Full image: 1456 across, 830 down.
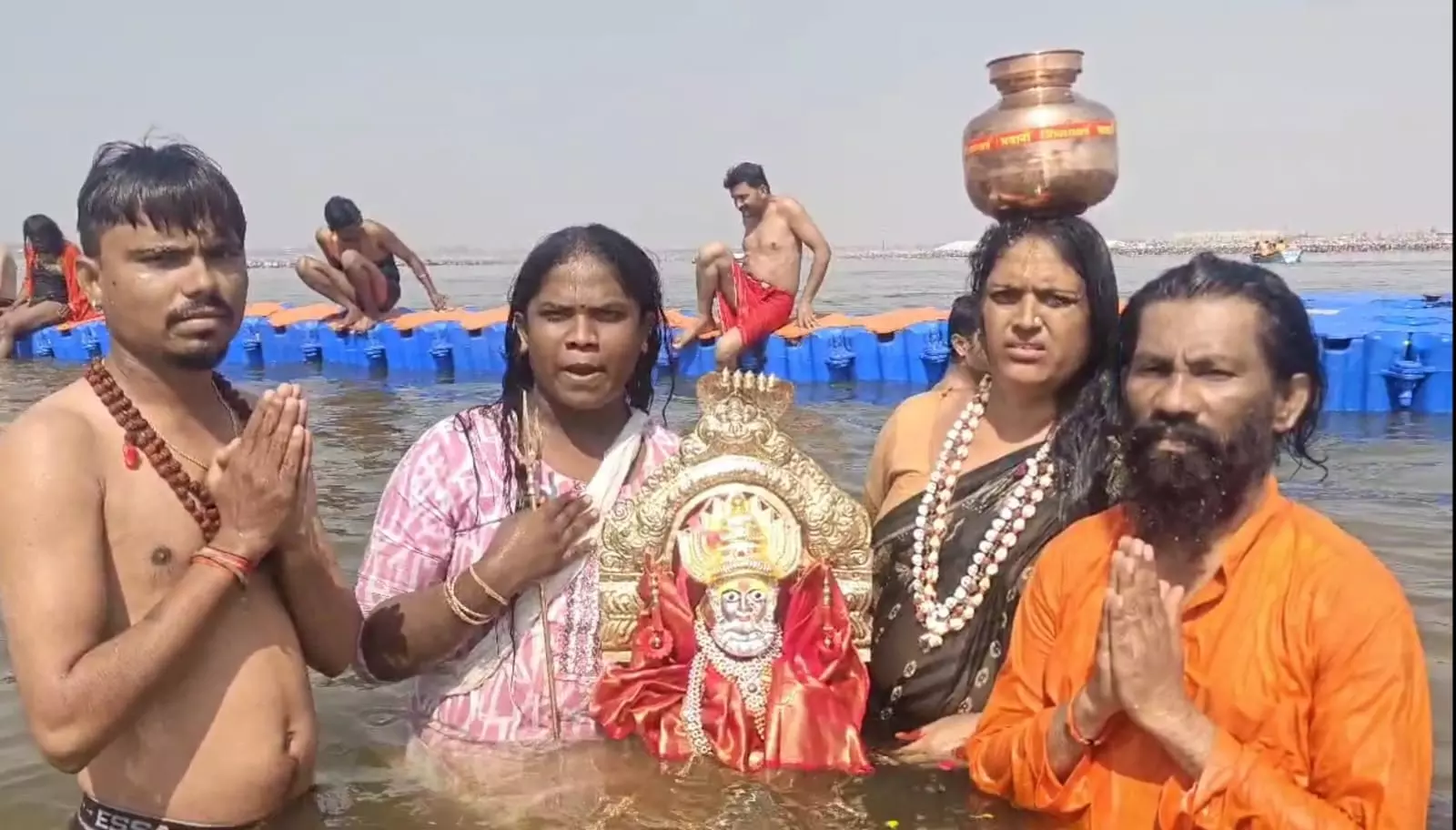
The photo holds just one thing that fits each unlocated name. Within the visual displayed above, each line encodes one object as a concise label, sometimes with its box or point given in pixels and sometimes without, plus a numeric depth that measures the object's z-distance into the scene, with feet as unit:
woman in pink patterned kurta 9.89
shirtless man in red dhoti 35.68
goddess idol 10.03
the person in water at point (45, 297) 47.73
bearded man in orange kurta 7.25
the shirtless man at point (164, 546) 7.61
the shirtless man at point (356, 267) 43.37
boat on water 102.83
